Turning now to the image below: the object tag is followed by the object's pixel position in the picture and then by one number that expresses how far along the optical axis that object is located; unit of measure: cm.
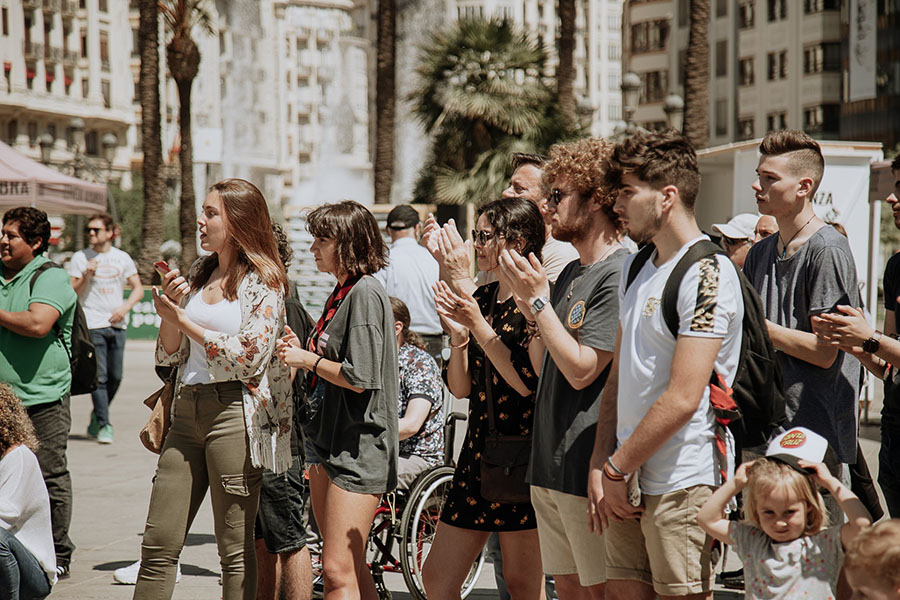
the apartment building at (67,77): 6812
